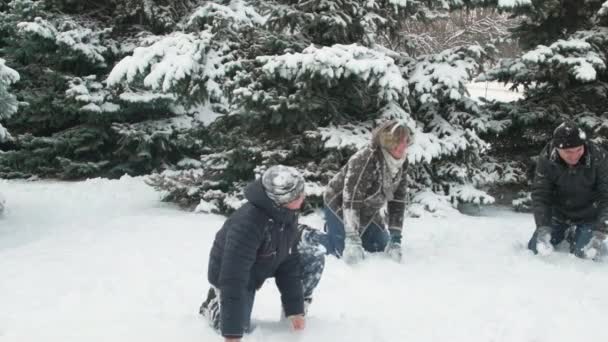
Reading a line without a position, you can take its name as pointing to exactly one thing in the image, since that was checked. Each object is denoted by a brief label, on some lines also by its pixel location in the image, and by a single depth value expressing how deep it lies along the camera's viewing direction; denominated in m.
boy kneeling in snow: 2.74
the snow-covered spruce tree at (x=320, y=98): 6.62
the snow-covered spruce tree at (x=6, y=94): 6.40
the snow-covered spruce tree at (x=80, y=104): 9.80
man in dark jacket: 4.68
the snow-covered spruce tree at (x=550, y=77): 7.03
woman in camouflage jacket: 4.41
